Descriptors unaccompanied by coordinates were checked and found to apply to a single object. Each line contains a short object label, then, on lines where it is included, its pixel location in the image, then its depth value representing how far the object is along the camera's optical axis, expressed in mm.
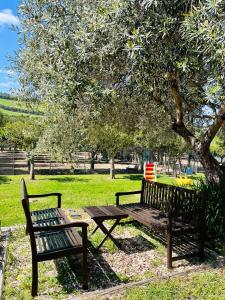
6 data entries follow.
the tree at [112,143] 16254
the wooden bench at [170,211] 4139
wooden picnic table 4396
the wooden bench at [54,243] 3283
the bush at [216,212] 4935
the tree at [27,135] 15055
